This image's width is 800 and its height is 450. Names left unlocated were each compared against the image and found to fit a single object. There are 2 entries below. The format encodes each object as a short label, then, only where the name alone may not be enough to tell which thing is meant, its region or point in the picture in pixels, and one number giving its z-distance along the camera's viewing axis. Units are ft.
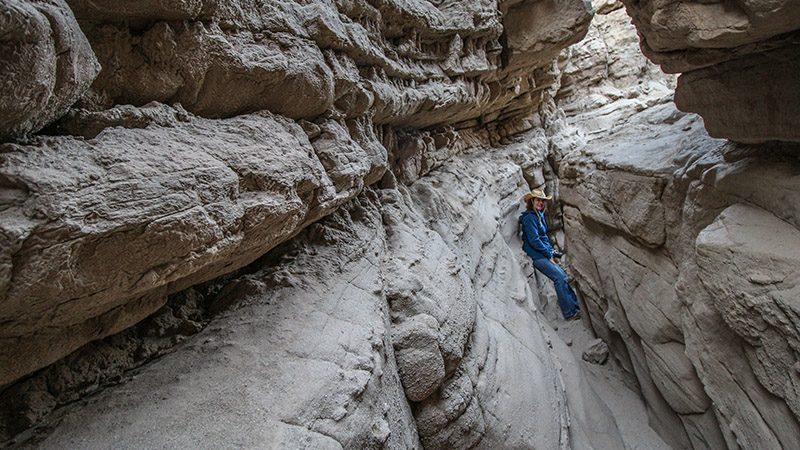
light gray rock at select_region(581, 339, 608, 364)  24.48
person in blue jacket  29.27
